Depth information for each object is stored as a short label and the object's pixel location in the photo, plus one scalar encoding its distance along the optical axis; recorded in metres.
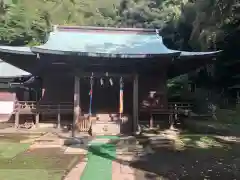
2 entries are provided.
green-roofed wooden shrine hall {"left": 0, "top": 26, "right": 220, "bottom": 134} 8.16
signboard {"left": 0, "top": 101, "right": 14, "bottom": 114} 14.10
